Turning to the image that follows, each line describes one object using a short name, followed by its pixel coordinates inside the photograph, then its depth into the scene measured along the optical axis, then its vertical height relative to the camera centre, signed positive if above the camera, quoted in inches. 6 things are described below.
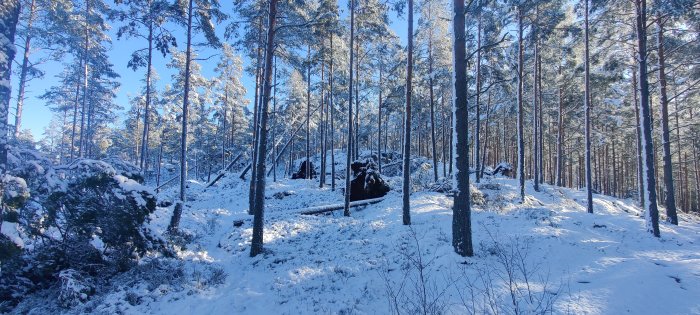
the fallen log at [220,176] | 1025.8 -19.4
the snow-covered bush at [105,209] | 284.0 -36.9
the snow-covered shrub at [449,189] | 589.9 -36.4
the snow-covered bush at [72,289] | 248.4 -97.3
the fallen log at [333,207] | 615.2 -70.6
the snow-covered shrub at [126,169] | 336.8 +0.0
